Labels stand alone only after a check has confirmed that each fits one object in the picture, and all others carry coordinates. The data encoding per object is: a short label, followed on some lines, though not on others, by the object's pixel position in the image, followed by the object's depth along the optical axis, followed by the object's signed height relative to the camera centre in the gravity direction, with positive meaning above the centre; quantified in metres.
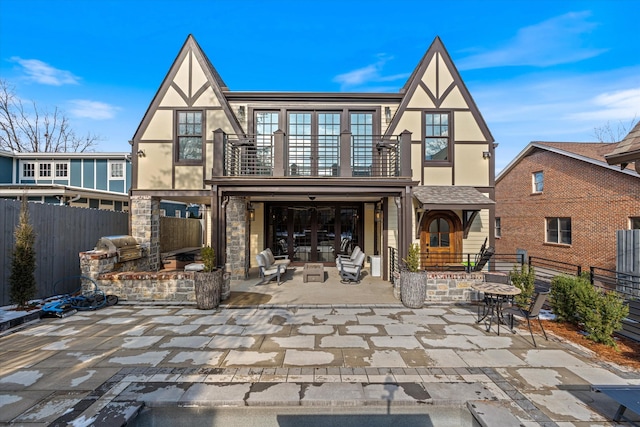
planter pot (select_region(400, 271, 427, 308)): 7.10 -1.83
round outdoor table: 5.57 -1.51
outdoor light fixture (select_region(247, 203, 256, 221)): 11.41 +0.19
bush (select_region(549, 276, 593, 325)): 5.66 -1.67
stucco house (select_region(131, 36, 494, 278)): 10.12 +2.51
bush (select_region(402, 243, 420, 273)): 7.32 -1.14
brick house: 12.09 +0.55
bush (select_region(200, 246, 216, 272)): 7.04 -1.02
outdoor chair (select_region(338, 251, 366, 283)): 9.57 -1.83
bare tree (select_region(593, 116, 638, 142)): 23.84 +7.03
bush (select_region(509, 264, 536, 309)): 6.51 -1.64
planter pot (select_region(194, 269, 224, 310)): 6.96 -1.80
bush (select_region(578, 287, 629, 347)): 5.05 -1.81
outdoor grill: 8.05 -0.89
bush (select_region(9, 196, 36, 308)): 6.32 -1.05
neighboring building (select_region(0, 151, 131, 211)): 17.02 +2.83
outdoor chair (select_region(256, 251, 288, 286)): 9.62 -1.80
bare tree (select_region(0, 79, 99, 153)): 22.28 +7.27
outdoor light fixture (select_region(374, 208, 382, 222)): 11.36 +0.05
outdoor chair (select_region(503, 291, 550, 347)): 5.14 -1.67
